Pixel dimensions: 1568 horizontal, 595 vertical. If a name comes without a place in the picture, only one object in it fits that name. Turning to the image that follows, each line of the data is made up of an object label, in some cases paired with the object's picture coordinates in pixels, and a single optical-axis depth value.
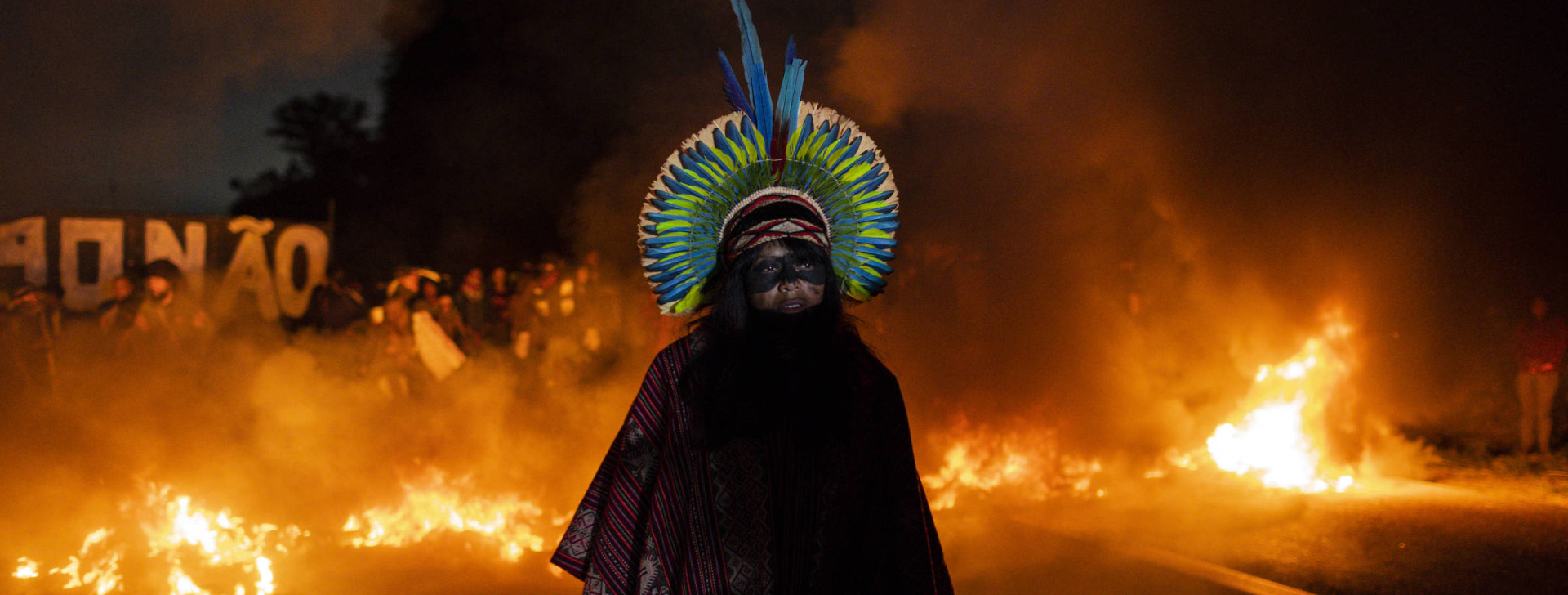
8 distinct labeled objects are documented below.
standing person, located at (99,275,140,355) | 7.04
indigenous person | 2.22
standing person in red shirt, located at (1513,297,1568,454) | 8.56
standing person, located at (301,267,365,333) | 8.95
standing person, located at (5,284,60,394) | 6.89
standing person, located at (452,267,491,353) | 9.30
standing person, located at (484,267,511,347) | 9.37
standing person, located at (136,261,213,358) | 7.20
